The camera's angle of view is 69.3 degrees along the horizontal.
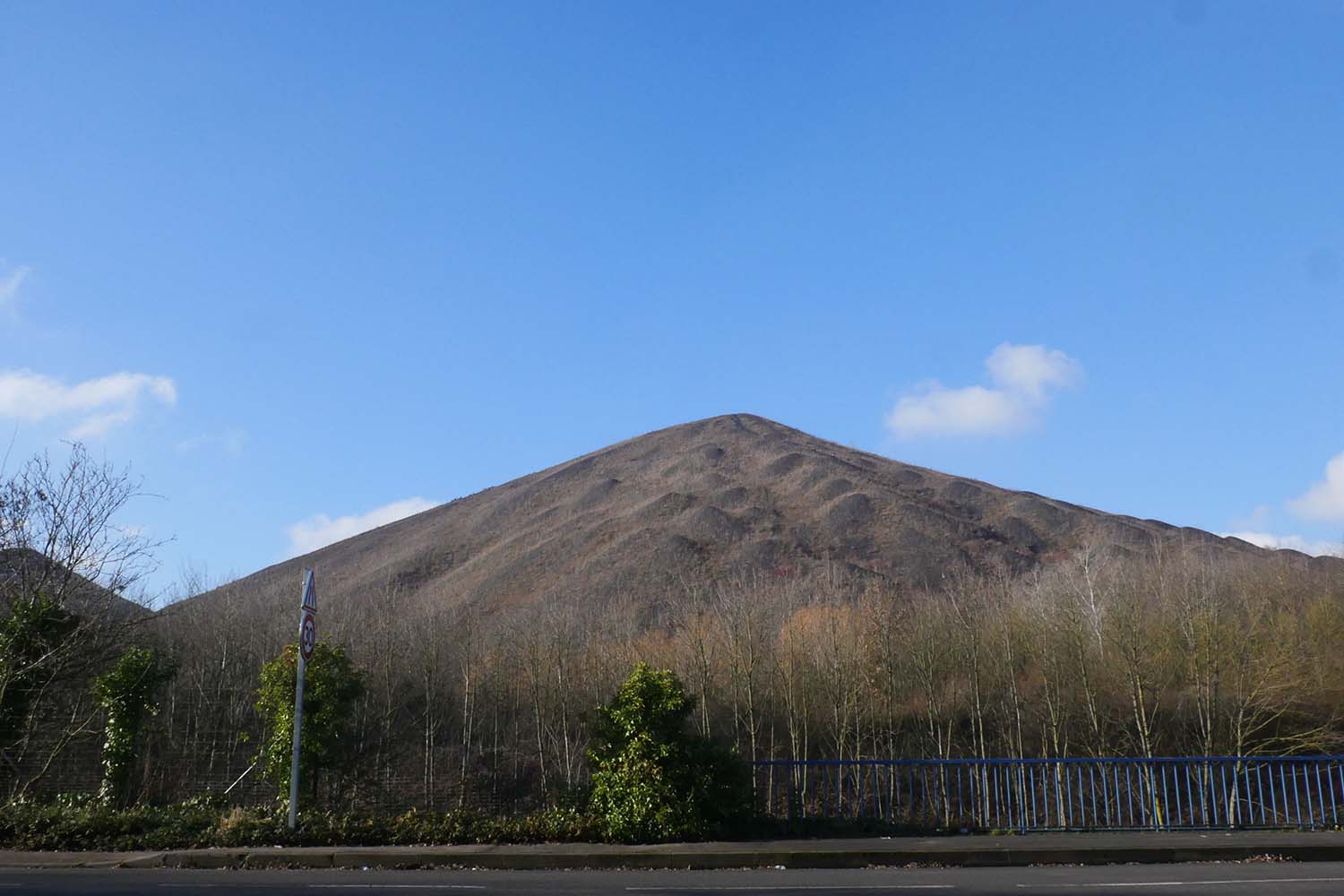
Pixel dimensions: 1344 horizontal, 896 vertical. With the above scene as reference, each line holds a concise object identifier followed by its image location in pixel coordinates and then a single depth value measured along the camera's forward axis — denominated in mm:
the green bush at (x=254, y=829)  12219
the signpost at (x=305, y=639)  12352
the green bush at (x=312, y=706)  18688
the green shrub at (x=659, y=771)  12117
